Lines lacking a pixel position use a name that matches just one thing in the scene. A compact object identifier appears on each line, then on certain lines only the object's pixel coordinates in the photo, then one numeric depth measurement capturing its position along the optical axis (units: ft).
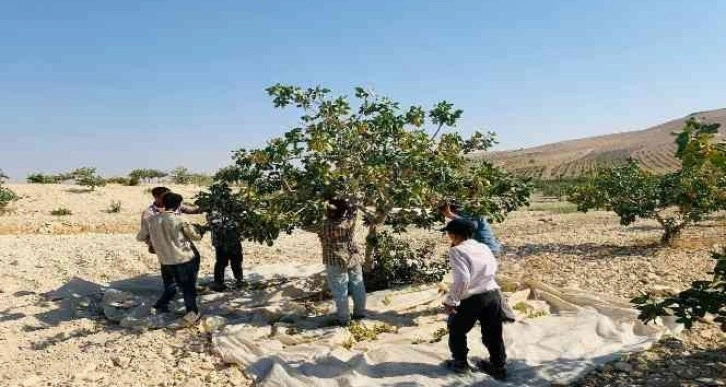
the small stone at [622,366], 17.54
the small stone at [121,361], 19.09
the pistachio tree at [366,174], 21.56
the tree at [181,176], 114.73
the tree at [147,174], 120.37
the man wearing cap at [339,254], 20.88
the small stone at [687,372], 17.05
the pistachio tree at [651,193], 35.94
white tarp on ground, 16.89
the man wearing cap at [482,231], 22.11
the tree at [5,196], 61.41
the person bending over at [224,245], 25.38
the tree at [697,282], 12.64
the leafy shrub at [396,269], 25.68
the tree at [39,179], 96.02
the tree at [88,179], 83.66
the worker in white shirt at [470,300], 15.83
